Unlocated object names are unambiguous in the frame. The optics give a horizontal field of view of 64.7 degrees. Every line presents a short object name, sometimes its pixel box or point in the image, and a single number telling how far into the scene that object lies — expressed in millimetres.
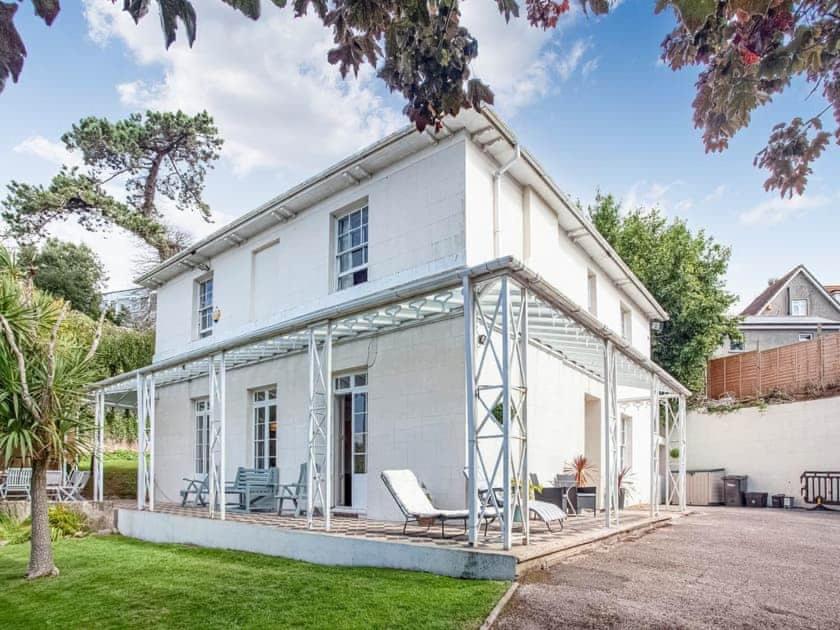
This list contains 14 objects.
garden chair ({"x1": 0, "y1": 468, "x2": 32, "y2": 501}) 15359
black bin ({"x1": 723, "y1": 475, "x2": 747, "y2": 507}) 18953
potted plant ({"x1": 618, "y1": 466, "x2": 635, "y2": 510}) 14328
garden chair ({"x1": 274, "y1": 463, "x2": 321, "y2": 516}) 11594
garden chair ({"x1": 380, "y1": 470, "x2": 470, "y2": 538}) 8211
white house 9539
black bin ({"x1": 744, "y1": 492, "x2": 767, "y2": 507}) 18438
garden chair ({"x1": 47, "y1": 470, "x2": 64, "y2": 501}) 15817
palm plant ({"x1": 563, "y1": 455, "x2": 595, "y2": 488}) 12844
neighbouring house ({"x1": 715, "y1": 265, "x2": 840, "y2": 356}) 32812
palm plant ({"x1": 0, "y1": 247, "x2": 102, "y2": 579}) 8531
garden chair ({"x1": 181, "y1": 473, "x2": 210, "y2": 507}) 13148
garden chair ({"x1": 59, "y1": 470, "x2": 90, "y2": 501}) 15680
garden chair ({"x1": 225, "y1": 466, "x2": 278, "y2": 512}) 12281
